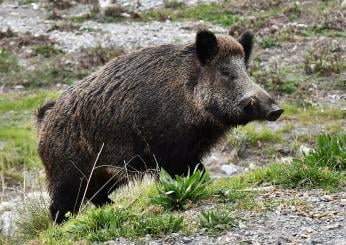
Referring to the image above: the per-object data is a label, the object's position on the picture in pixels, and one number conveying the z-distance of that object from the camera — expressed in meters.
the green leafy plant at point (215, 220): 11.50
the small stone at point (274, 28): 38.39
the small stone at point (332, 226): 11.23
